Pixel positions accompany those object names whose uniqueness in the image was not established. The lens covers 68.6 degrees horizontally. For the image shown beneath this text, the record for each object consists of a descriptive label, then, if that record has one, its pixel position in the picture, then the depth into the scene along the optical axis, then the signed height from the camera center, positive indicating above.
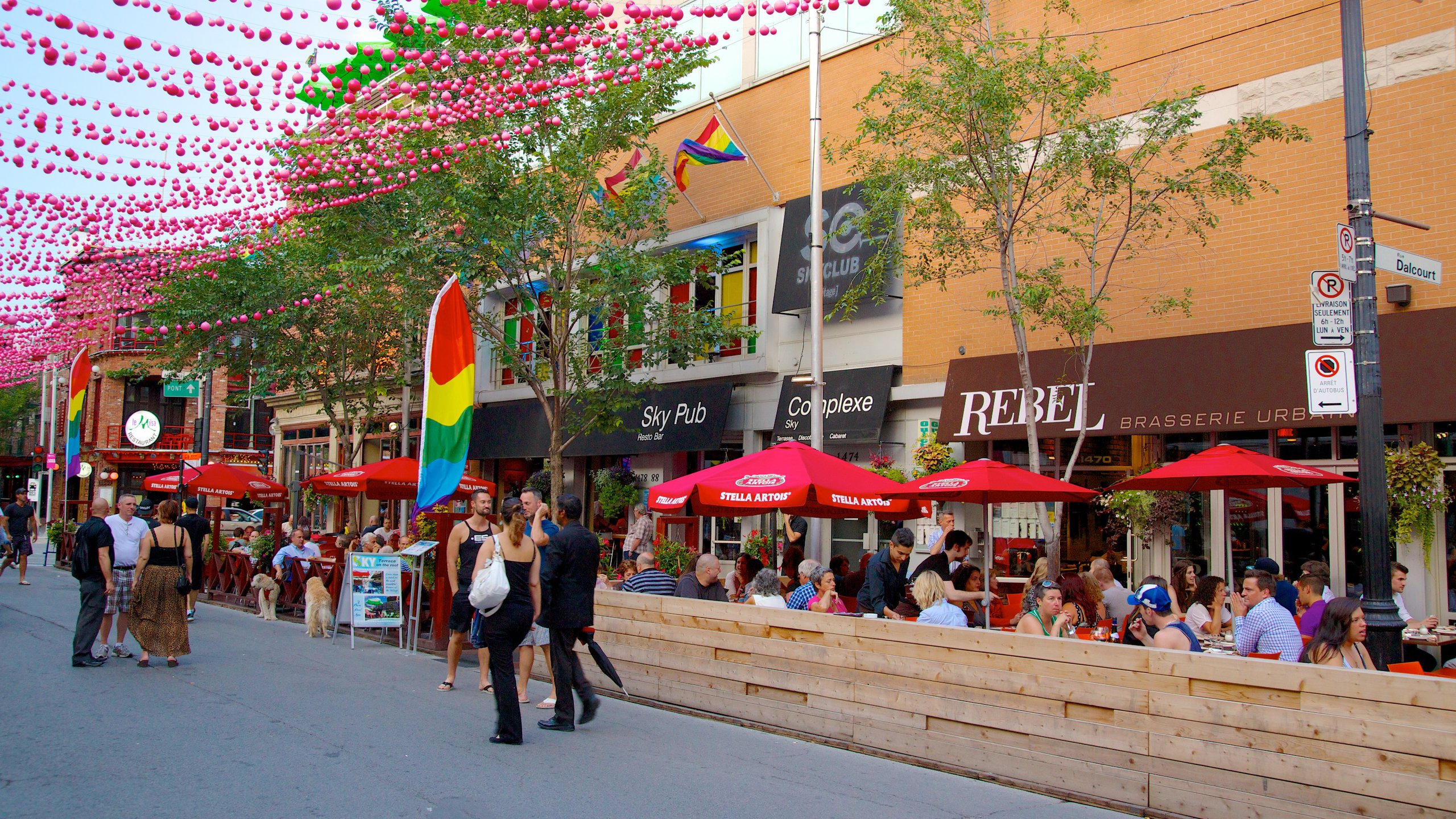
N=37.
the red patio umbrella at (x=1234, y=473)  9.91 +0.36
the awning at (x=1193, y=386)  10.98 +1.48
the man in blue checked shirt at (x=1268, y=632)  7.86 -0.89
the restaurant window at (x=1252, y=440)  12.87 +0.87
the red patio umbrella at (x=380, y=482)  16.66 +0.24
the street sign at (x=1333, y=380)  7.89 +0.98
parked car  39.03 -0.95
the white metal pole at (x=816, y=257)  14.37 +3.39
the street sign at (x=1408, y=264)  8.16 +1.94
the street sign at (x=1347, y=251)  7.95 +1.94
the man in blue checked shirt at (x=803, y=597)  10.02 -0.88
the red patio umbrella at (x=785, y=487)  10.34 +0.16
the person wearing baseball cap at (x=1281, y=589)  10.12 -0.74
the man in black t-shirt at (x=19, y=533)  21.73 -0.85
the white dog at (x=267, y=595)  16.22 -1.52
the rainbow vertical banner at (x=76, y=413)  22.77 +1.73
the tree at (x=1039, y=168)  12.35 +4.12
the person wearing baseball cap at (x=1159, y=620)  7.16 -0.79
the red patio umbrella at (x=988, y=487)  10.35 +0.20
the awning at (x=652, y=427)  19.06 +1.45
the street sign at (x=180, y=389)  26.58 +2.66
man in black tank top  9.53 -0.57
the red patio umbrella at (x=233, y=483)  19.52 +0.20
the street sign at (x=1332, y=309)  7.97 +1.53
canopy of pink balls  9.77 +4.49
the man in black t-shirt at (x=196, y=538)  15.41 -0.65
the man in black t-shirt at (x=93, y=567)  10.52 -0.75
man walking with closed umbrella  7.95 -0.76
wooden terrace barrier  5.18 -1.22
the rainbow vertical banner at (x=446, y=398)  9.91 +0.96
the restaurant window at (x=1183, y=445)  13.27 +0.81
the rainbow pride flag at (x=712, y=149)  18.77 +6.28
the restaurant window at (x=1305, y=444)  12.34 +0.80
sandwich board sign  12.73 -1.14
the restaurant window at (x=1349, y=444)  12.09 +0.78
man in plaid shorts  10.88 -0.68
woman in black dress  7.34 -0.81
